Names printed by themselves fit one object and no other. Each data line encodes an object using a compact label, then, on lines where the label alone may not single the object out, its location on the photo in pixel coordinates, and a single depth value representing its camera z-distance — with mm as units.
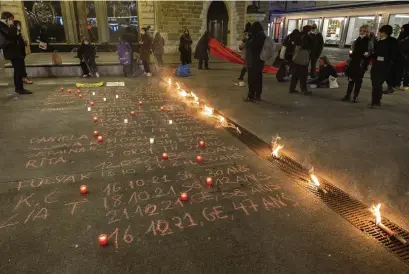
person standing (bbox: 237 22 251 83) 10745
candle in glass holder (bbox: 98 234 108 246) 2701
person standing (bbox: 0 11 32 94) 7910
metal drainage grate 2811
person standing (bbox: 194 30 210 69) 13898
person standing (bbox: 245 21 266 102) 7602
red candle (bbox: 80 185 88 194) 3543
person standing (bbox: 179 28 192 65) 13240
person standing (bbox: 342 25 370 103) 7488
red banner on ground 14938
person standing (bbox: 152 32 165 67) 13477
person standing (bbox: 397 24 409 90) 9469
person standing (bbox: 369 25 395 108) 7055
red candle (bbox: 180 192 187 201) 3438
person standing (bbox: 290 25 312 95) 8438
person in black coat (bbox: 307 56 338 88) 10320
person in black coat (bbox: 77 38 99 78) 11648
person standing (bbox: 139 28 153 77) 12406
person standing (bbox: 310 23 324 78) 10844
